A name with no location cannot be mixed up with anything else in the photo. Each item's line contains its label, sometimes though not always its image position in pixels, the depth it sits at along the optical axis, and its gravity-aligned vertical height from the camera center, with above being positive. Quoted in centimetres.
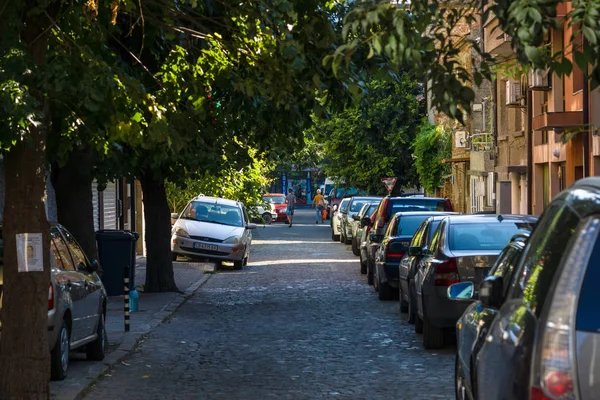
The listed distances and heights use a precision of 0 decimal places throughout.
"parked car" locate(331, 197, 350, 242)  4900 -127
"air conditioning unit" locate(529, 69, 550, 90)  3083 +246
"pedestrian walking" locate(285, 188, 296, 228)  6567 -75
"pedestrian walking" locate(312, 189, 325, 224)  7212 -90
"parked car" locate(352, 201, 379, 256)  3769 -122
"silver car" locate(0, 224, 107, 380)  1156 -111
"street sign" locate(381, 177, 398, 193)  5203 +18
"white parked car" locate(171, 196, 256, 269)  3206 -112
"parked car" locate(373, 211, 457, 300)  2094 -104
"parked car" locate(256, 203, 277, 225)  7296 -161
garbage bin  2177 -112
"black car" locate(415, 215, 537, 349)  1387 -82
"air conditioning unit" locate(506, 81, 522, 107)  3538 +254
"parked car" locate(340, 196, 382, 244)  4531 -93
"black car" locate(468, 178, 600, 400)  436 -50
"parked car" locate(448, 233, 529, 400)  634 -73
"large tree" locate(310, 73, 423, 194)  6225 +246
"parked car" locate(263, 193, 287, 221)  7844 -124
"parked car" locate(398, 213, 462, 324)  1611 -100
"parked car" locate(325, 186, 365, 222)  6574 -35
